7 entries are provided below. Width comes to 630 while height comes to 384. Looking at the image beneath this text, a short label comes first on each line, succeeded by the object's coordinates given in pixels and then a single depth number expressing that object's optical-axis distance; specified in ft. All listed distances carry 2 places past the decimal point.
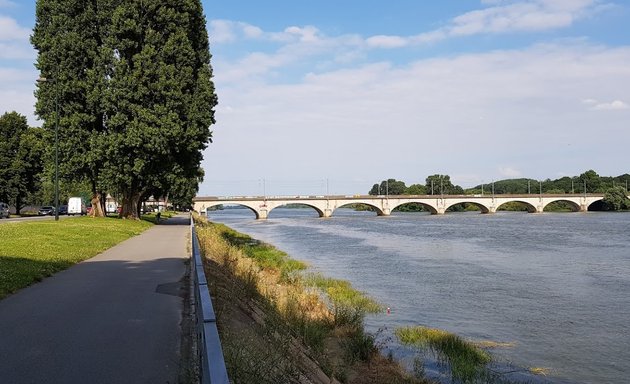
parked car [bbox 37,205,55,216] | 217.81
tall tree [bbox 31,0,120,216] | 120.78
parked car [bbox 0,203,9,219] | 174.40
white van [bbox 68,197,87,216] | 215.92
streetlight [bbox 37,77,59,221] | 112.47
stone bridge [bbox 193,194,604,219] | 367.86
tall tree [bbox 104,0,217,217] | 115.85
